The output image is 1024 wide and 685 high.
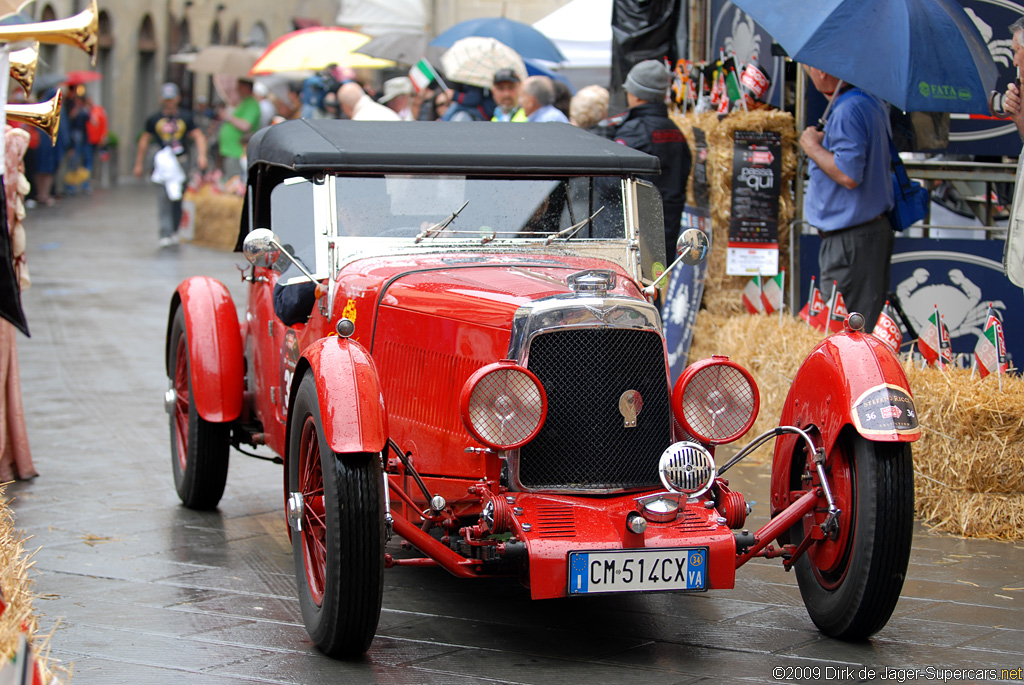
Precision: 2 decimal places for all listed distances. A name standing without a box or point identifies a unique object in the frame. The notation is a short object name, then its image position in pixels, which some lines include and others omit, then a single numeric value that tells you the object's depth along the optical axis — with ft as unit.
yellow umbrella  91.76
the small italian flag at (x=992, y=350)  36.70
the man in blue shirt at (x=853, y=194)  41.11
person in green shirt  110.73
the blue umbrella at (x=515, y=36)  82.23
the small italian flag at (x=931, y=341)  39.52
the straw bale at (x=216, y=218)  119.65
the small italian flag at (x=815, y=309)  45.73
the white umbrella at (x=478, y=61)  71.20
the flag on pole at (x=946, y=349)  38.86
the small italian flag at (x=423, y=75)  83.76
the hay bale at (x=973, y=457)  34.94
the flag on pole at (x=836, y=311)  42.50
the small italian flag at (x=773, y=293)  52.26
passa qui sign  52.03
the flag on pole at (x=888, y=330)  39.47
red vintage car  24.14
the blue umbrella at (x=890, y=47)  38.34
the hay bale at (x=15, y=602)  16.74
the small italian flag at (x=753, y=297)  53.16
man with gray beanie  47.70
